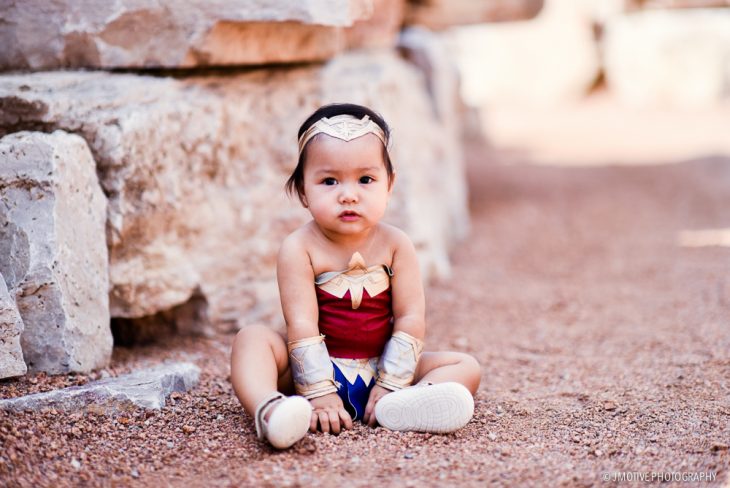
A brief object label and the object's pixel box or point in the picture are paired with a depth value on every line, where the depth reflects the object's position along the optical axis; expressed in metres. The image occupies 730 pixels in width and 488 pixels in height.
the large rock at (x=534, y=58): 12.49
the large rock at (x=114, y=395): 2.35
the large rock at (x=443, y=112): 5.58
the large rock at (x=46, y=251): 2.56
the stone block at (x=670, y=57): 11.31
